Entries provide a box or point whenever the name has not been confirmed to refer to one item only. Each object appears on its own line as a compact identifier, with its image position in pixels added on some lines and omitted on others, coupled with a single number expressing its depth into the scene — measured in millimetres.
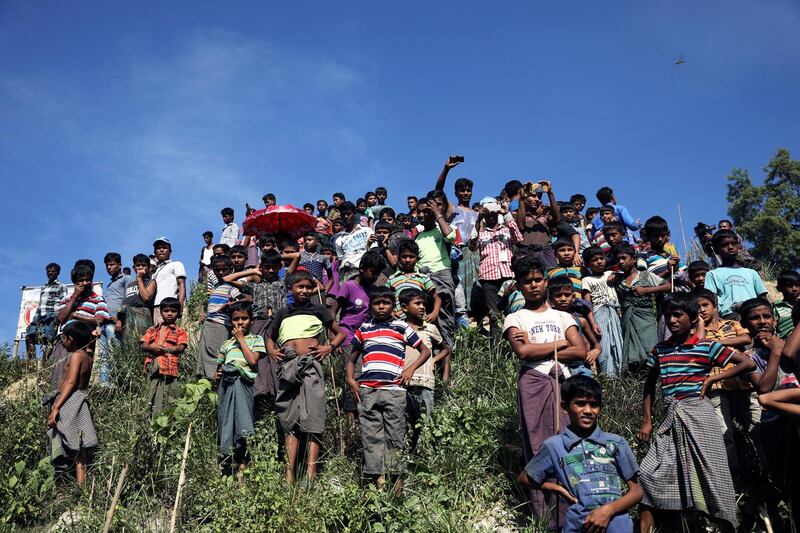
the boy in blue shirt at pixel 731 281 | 7340
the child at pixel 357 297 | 7570
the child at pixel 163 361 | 7211
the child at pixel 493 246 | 8141
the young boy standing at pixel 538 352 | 5070
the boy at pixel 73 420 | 6418
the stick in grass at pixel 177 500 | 4727
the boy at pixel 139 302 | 8773
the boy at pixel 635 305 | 7219
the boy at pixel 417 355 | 6188
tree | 21203
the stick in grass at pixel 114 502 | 4516
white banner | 11555
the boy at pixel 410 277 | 7289
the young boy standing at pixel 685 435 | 4812
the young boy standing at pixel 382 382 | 5594
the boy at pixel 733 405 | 5406
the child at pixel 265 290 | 7571
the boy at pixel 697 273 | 7535
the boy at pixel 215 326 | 7434
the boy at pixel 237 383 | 6324
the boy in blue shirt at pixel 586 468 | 3975
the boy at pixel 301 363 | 5961
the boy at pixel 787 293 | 6578
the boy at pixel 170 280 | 9219
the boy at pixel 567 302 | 6203
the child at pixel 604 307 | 7250
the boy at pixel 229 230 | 13656
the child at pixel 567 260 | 7051
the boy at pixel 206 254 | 13946
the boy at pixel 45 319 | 9555
